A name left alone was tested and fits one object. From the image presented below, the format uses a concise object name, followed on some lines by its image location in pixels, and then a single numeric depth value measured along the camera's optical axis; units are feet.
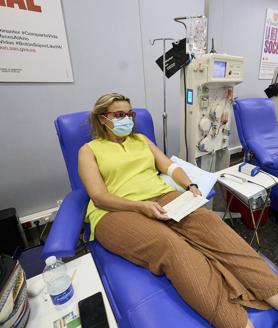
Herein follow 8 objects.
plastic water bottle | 2.08
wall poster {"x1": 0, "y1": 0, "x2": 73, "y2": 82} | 4.64
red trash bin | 5.48
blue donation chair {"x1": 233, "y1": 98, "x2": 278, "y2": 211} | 5.44
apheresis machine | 4.70
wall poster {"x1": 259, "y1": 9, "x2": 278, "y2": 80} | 9.08
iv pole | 5.37
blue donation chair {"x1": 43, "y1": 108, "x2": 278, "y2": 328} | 2.14
